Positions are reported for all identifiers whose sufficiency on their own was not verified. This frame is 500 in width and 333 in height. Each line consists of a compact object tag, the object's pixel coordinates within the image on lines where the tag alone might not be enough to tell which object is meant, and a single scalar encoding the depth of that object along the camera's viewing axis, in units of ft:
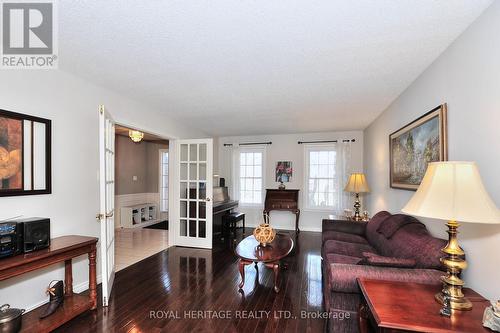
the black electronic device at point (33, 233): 6.28
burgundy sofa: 5.48
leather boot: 6.91
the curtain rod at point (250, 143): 19.72
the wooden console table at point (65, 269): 5.85
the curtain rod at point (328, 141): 17.87
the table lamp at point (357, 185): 13.88
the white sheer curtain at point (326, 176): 17.78
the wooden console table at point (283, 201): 17.98
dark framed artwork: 6.60
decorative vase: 9.99
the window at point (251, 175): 20.12
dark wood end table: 3.70
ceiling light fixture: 14.79
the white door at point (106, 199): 7.72
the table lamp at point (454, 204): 3.96
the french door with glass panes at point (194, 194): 14.29
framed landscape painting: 6.78
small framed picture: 19.29
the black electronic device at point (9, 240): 5.90
